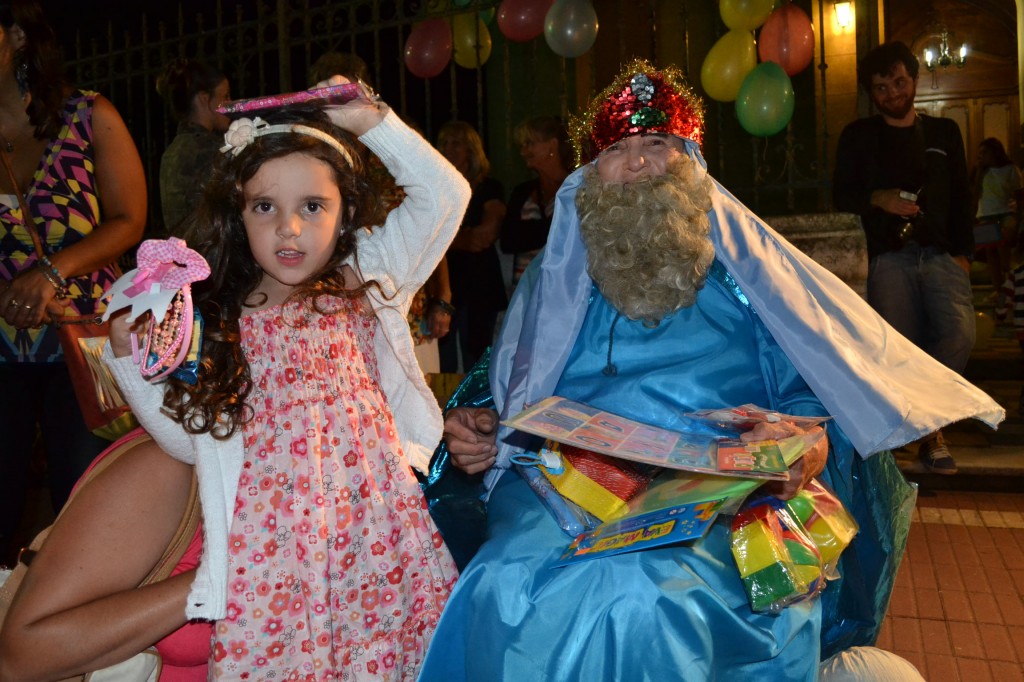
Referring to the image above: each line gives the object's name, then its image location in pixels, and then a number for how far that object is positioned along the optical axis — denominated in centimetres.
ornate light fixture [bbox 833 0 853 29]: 856
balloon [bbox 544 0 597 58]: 615
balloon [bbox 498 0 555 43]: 625
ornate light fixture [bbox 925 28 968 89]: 1256
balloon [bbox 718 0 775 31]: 578
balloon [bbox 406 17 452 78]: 673
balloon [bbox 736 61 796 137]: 561
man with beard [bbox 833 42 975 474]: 486
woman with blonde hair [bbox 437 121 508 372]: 540
